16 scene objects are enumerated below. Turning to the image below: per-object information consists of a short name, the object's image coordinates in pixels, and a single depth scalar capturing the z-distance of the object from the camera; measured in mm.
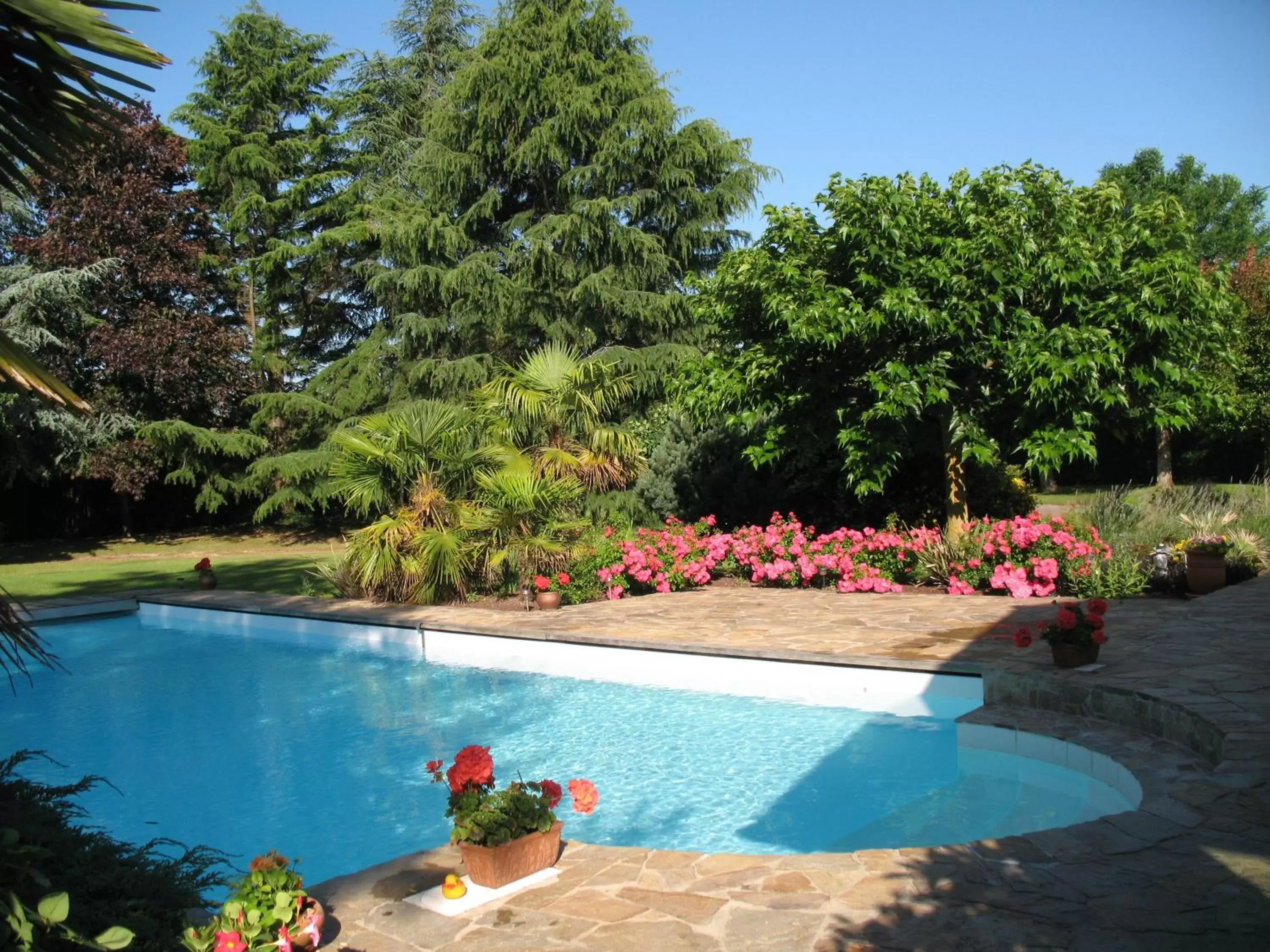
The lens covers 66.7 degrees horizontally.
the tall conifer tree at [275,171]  26234
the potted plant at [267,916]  3135
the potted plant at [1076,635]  7180
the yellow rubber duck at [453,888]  4047
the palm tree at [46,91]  2229
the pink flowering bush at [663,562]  13125
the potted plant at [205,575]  16344
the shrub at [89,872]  2652
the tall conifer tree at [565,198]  21641
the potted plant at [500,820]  4230
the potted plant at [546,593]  12125
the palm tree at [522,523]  12664
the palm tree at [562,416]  14234
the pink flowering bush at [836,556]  12648
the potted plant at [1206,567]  10633
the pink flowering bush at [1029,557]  11062
